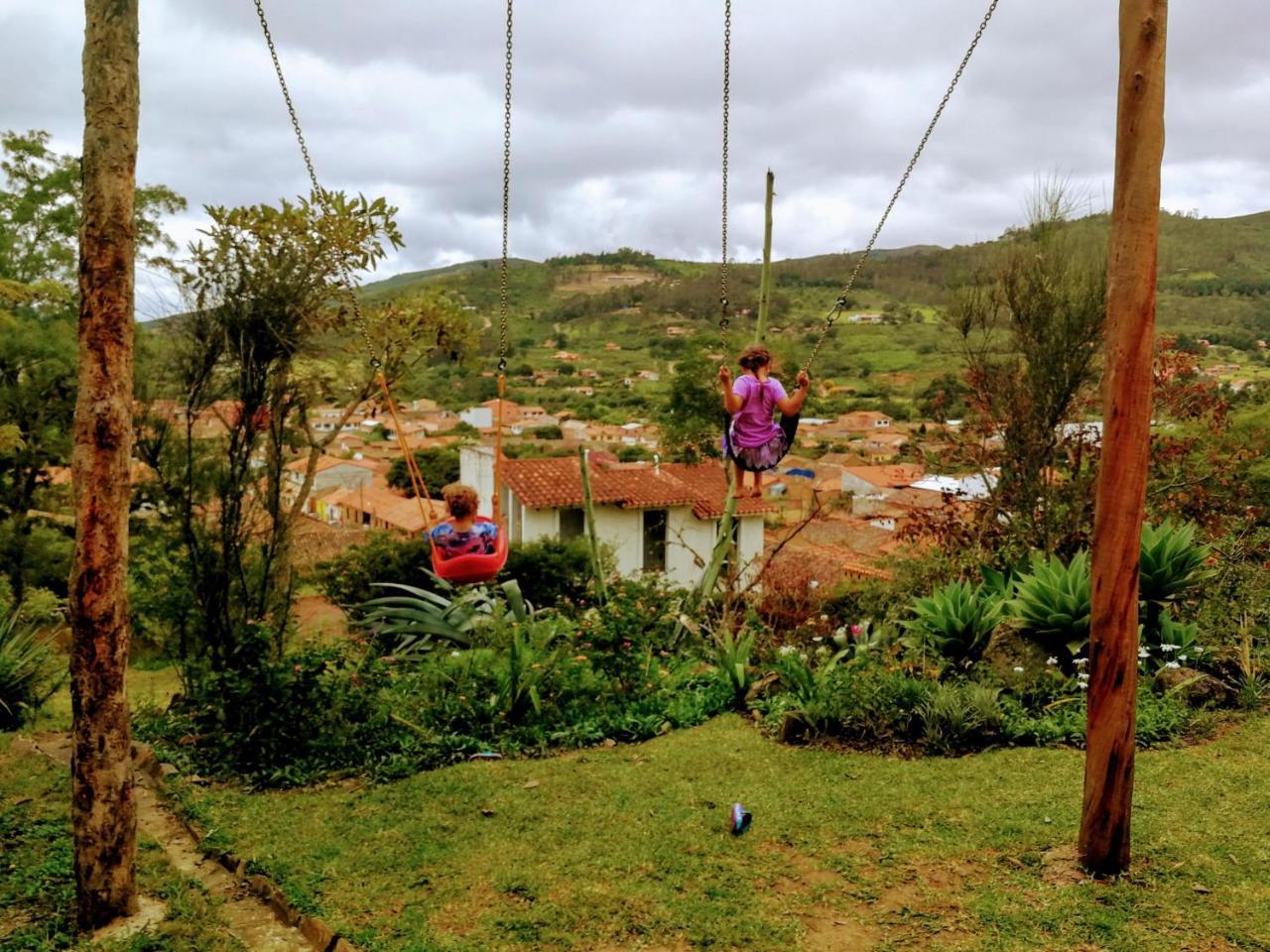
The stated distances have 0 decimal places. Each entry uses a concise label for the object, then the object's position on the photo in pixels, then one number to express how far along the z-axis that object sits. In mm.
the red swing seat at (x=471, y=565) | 6043
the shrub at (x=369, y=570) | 15969
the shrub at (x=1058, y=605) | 6586
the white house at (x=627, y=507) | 21969
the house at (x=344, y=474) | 46950
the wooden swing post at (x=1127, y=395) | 3875
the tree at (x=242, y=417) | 5891
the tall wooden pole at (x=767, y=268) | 7816
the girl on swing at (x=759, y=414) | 6016
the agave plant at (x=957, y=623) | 6887
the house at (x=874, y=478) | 39169
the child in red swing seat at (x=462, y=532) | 6094
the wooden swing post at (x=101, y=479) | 3834
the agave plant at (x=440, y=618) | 8305
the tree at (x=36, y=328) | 14664
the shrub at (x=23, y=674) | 7832
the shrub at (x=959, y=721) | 5840
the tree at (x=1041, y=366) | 9336
